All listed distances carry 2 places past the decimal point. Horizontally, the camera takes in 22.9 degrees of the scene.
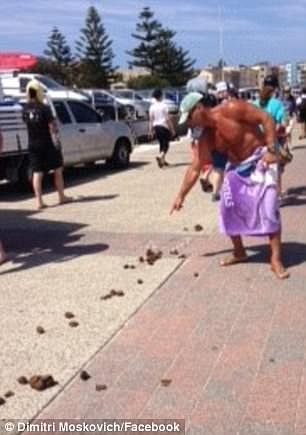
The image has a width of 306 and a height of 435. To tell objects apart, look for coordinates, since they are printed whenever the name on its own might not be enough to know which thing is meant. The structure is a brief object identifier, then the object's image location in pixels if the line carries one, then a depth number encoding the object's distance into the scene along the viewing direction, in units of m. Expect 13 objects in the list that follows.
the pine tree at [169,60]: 89.00
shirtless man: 6.42
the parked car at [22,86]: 19.50
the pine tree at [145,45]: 88.00
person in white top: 17.23
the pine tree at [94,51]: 85.12
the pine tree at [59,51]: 90.38
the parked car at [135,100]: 32.62
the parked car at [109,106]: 26.98
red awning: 22.83
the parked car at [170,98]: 34.98
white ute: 12.47
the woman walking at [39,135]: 11.11
